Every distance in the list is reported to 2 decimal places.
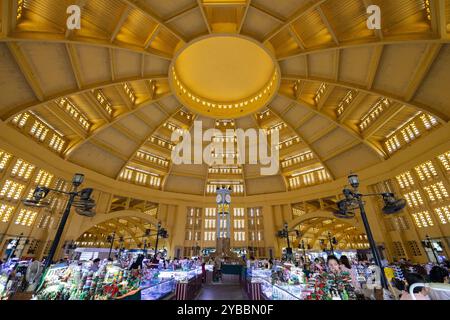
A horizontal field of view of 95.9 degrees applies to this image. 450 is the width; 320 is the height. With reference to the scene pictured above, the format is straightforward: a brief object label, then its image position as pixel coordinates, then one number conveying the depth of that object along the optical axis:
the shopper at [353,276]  4.43
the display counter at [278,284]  4.95
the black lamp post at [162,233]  20.23
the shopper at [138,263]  8.67
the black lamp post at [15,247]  17.22
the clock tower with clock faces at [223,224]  21.42
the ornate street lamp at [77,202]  8.17
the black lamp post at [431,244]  16.78
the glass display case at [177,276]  8.22
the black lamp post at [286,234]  19.92
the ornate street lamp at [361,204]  7.25
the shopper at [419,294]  2.82
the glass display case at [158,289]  6.14
